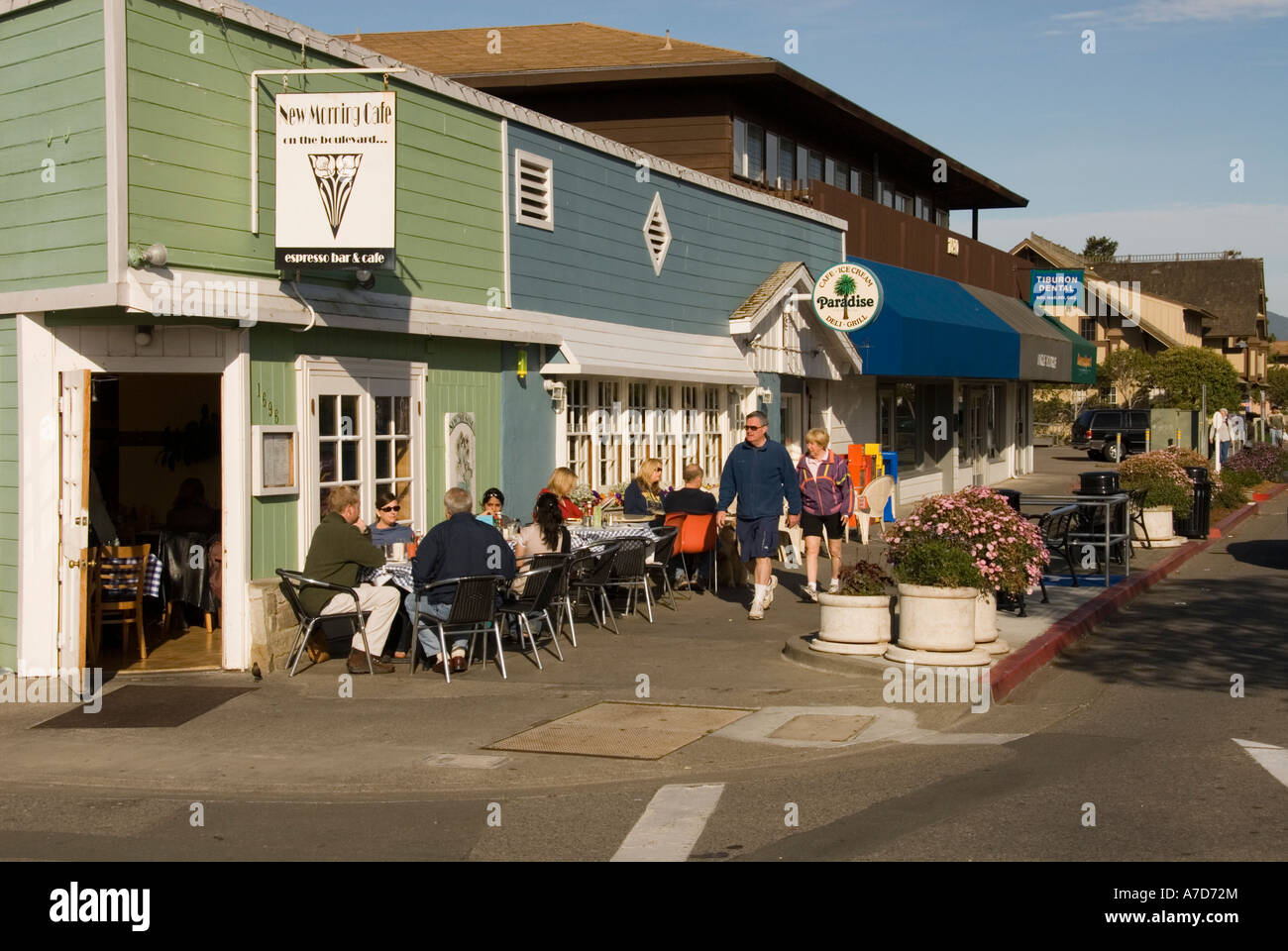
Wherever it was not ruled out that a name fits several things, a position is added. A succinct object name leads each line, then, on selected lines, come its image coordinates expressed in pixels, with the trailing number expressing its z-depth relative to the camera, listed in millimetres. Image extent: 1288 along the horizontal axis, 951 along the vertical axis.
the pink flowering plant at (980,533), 10766
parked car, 46062
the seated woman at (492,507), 12508
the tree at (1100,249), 100688
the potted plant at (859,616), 10883
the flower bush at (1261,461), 33875
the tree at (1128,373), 61219
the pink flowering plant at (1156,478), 20531
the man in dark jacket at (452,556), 10641
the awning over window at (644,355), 15234
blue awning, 23203
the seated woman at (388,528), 12008
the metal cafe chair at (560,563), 11383
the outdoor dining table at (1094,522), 15211
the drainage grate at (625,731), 8414
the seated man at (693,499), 14586
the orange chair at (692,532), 14477
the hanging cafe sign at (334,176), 10773
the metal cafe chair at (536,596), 11008
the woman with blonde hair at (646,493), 15117
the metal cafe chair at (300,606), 10422
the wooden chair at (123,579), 11453
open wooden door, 10289
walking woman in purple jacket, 14086
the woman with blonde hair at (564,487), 13844
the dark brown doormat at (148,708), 9359
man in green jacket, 10570
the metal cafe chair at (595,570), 12414
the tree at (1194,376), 41312
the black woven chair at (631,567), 12883
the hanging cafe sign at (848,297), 20781
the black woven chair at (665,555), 13828
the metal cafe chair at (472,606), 10352
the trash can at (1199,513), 21453
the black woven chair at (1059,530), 15250
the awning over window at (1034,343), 31141
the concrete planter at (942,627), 10375
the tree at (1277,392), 85000
